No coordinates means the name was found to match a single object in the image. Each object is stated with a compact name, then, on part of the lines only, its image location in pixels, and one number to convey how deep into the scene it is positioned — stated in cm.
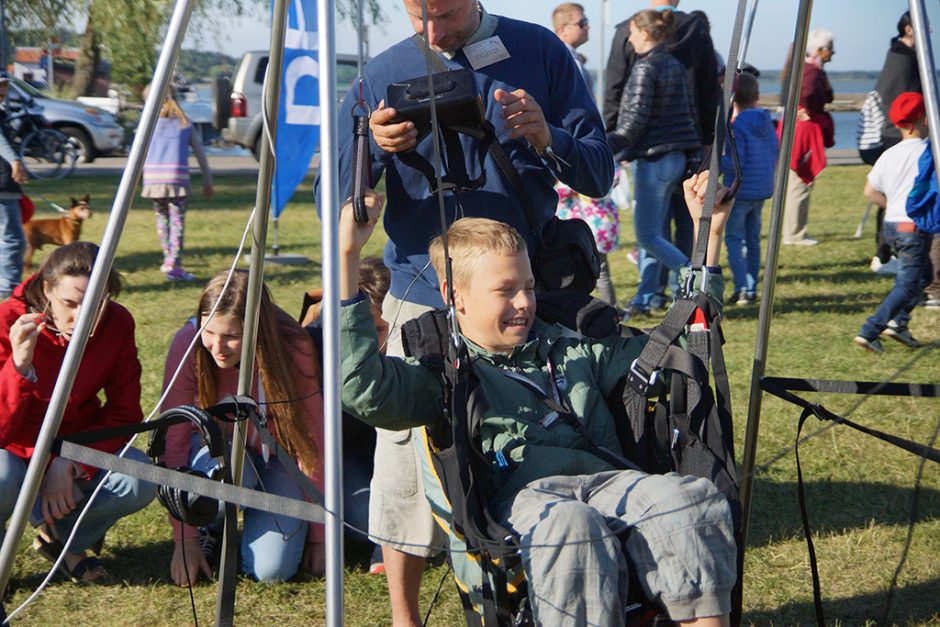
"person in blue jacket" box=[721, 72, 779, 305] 684
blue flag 485
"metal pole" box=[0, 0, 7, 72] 1378
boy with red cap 553
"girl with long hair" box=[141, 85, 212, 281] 790
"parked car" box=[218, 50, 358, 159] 1688
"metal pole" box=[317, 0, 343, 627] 174
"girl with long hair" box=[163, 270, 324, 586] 306
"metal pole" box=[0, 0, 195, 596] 206
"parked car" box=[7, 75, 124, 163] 1658
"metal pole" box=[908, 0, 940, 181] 195
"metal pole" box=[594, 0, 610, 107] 794
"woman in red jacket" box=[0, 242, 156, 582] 304
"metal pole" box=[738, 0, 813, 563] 248
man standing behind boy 251
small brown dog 768
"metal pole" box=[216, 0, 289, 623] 228
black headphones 213
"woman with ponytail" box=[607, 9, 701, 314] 600
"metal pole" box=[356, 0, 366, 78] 225
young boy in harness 196
